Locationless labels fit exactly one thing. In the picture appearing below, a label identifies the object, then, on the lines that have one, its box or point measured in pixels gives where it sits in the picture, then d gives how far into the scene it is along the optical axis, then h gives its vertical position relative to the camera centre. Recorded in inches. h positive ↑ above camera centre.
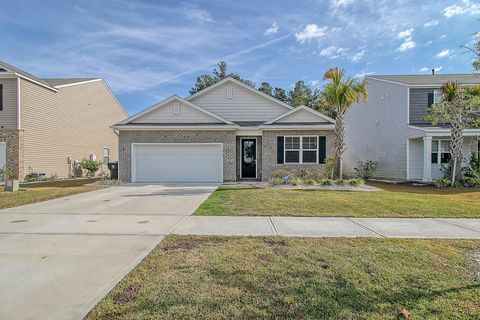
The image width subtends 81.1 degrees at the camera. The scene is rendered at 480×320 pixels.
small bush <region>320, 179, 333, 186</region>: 530.9 -50.2
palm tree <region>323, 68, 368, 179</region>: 553.9 +121.2
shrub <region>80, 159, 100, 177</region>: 834.2 -30.4
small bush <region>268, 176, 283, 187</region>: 540.8 -49.6
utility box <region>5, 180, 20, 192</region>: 480.7 -50.3
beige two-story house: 652.1 +92.8
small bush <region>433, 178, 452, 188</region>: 559.1 -53.7
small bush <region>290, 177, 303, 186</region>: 539.8 -48.9
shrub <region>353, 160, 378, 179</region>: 781.3 -36.3
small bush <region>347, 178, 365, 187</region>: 534.0 -50.0
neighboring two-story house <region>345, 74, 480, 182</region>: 656.4 +63.2
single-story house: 631.2 +29.5
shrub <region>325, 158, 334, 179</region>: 597.9 -25.7
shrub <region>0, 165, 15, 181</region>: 624.1 -39.2
